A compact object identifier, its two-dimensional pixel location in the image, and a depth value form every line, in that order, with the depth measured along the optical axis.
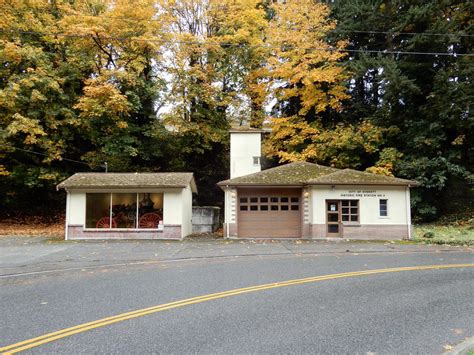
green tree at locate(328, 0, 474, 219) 21.55
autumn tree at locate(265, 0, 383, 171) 23.62
